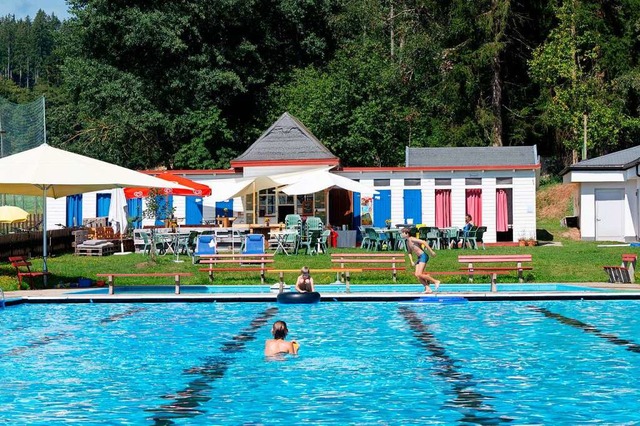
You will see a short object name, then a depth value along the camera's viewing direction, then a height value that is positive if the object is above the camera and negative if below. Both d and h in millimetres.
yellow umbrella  35047 +1003
